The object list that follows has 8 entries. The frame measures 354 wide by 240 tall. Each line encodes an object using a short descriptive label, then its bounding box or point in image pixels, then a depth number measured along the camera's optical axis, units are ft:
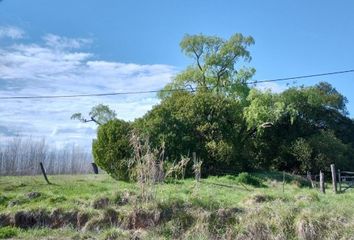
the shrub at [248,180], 83.32
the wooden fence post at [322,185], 71.15
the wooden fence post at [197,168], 49.44
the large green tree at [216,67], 139.54
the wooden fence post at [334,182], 72.69
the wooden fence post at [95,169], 122.75
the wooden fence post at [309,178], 93.02
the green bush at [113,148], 83.68
